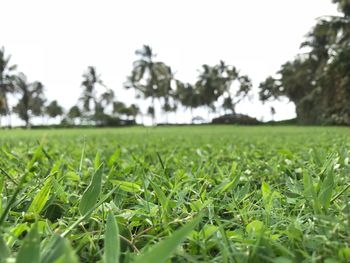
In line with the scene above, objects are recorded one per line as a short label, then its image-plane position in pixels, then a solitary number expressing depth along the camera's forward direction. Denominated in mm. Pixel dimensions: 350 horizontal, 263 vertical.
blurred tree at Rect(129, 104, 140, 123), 60625
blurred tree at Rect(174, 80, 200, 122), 62219
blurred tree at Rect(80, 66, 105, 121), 56875
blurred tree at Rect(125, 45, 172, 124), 50406
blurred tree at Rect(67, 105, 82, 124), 61431
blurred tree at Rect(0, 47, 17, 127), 47516
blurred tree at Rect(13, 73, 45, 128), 53059
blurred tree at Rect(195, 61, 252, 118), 58688
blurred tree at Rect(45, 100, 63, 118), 69375
